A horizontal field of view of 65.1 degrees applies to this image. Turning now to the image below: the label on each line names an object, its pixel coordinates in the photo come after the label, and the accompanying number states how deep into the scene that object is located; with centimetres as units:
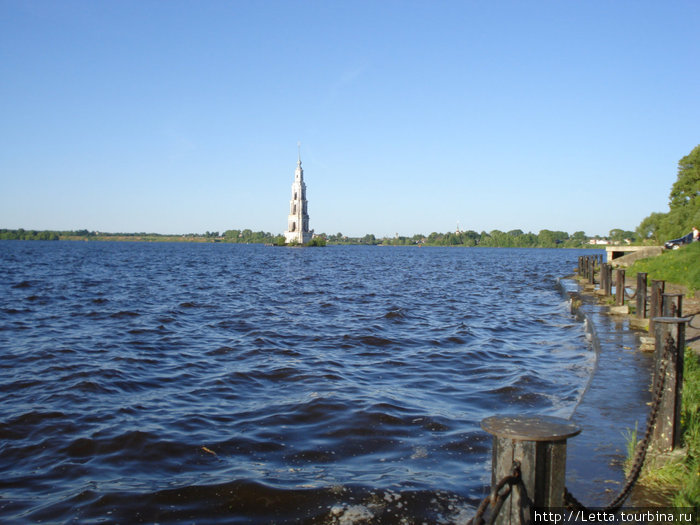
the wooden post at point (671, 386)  508
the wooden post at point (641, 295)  1351
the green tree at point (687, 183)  4150
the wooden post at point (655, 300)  1157
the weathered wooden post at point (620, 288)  1670
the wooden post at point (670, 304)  873
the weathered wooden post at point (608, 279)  2183
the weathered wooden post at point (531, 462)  313
